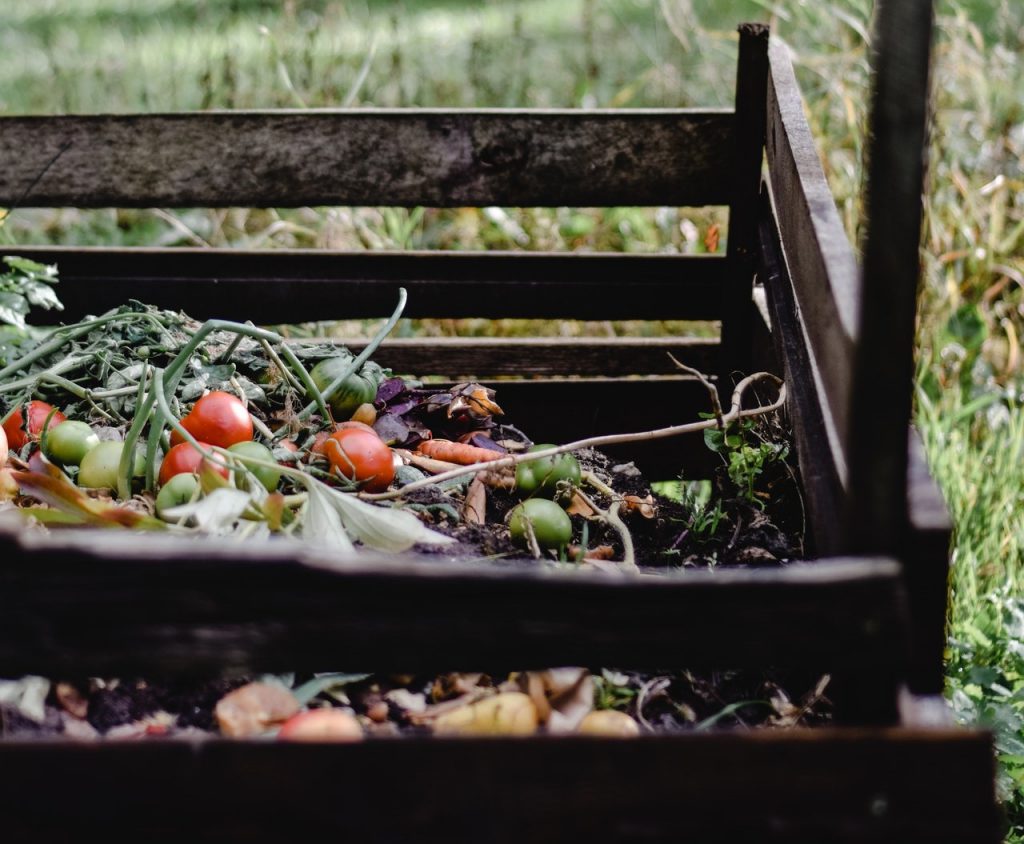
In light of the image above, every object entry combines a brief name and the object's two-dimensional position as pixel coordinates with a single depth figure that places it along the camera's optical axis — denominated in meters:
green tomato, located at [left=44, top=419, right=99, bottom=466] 1.96
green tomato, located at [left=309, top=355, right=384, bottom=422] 2.15
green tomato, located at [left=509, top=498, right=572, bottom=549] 1.82
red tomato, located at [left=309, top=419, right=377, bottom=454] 1.99
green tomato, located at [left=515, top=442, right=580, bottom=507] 2.00
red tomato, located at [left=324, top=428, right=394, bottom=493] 1.89
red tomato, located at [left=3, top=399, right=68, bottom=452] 2.10
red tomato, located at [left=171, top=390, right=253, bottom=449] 1.90
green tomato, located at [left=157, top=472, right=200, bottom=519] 1.70
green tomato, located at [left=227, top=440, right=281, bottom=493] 1.77
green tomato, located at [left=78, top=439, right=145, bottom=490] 1.87
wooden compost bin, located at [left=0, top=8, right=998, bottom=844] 1.08
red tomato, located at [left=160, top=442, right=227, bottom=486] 1.79
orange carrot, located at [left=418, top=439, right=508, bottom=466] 2.13
